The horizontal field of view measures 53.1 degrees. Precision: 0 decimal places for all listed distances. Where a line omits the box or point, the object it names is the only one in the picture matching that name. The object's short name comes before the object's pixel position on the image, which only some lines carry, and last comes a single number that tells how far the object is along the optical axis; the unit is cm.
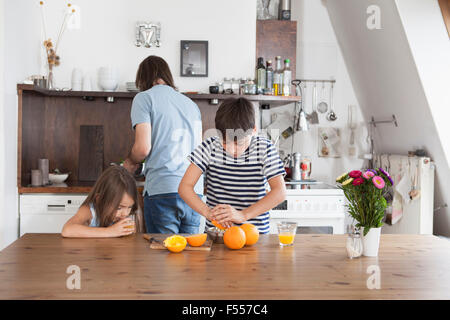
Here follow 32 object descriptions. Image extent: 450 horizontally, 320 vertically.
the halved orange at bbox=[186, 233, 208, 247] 152
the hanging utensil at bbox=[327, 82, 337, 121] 411
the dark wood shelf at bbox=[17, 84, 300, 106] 327
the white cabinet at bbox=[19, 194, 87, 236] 298
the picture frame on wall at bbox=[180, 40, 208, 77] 340
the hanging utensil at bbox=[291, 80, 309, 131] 383
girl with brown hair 179
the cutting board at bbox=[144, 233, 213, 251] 150
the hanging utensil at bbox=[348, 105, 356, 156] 413
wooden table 108
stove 317
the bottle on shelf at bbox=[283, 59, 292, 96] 350
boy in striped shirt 168
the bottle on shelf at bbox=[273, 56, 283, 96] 350
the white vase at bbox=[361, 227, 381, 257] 145
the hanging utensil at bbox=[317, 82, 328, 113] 411
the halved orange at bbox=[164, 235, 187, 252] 146
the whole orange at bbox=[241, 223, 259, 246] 155
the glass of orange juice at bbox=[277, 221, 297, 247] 157
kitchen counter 296
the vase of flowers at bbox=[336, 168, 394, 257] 143
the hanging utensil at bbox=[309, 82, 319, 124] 407
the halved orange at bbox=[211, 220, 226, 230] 163
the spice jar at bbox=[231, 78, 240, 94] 341
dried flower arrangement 328
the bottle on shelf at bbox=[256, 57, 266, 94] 347
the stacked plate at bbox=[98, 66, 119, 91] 330
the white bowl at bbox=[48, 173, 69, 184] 316
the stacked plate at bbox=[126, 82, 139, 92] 333
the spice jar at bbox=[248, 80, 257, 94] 339
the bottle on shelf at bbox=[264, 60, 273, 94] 347
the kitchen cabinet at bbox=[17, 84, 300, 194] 336
